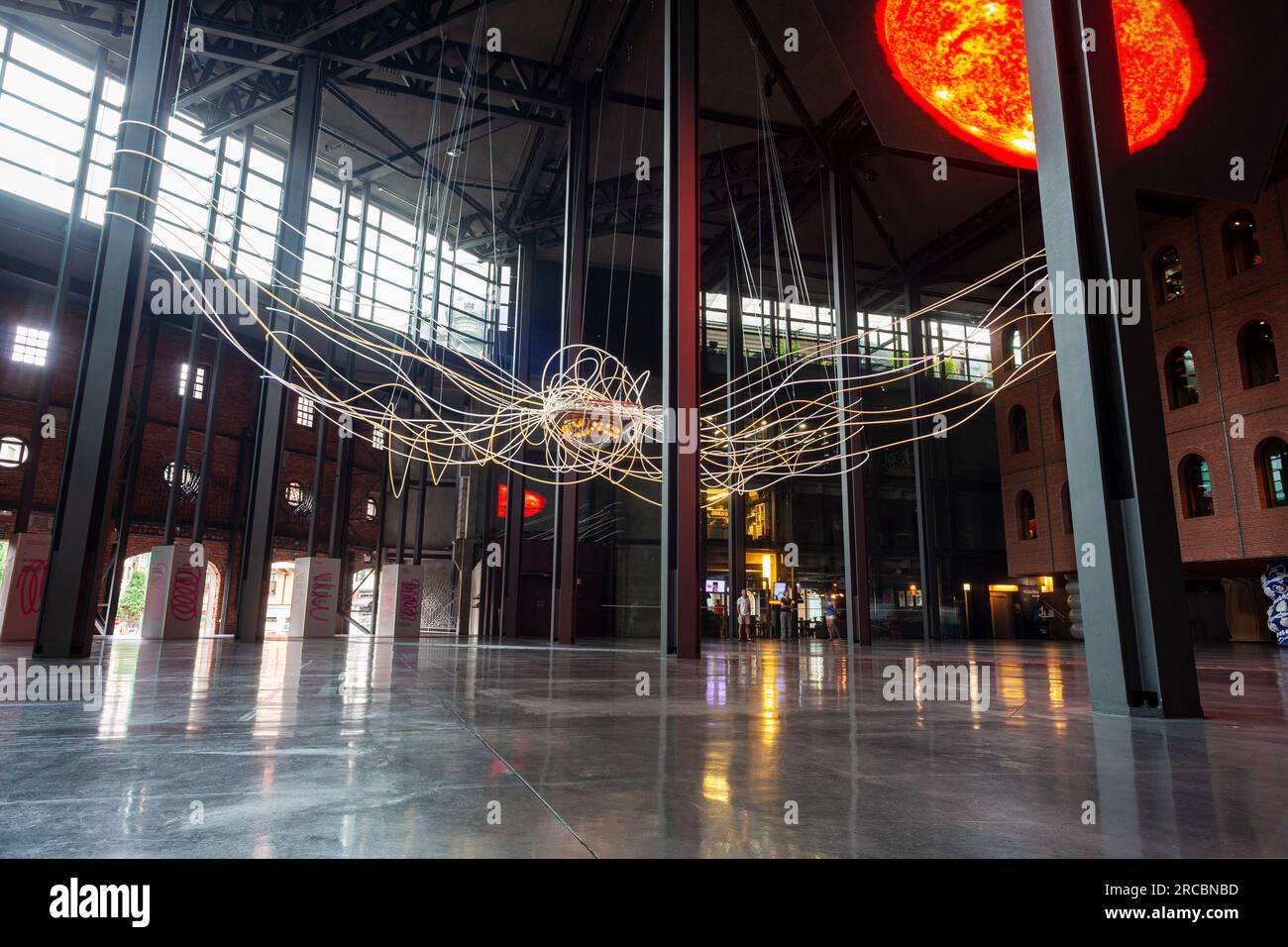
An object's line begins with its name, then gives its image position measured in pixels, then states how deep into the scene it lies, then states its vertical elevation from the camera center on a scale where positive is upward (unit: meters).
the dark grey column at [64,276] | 12.79 +6.34
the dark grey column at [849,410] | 16.58 +4.39
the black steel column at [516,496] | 18.81 +2.86
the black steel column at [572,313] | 14.29 +6.07
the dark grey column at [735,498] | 21.77 +3.47
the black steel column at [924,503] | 24.05 +3.84
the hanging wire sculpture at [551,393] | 12.38 +6.68
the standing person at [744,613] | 19.14 -0.01
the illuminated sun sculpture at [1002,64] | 7.39 +5.75
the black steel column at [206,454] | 16.59 +3.51
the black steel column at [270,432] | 12.18 +2.98
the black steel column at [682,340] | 9.73 +3.74
